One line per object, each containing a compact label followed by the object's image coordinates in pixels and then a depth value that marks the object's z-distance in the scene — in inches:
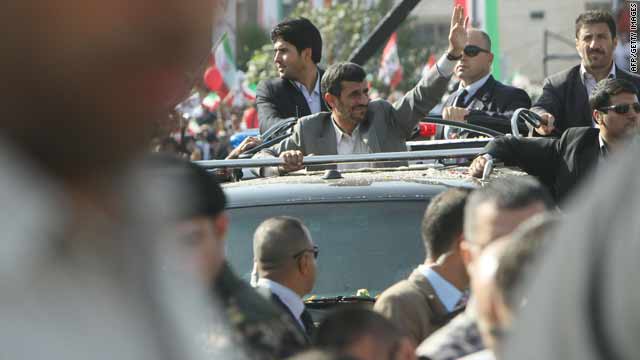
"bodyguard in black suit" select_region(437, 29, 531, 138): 582.2
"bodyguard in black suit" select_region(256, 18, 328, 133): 567.8
